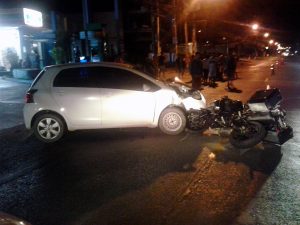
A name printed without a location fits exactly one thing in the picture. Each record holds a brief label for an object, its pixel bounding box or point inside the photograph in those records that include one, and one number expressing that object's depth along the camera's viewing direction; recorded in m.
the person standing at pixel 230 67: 16.13
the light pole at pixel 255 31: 46.31
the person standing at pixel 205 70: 17.08
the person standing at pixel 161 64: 19.57
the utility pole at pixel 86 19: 15.01
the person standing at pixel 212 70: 16.65
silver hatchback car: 6.77
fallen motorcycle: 5.87
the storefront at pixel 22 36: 20.98
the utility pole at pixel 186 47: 28.61
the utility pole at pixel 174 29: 20.24
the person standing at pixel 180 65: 19.79
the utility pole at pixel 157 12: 17.68
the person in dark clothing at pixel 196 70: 13.94
